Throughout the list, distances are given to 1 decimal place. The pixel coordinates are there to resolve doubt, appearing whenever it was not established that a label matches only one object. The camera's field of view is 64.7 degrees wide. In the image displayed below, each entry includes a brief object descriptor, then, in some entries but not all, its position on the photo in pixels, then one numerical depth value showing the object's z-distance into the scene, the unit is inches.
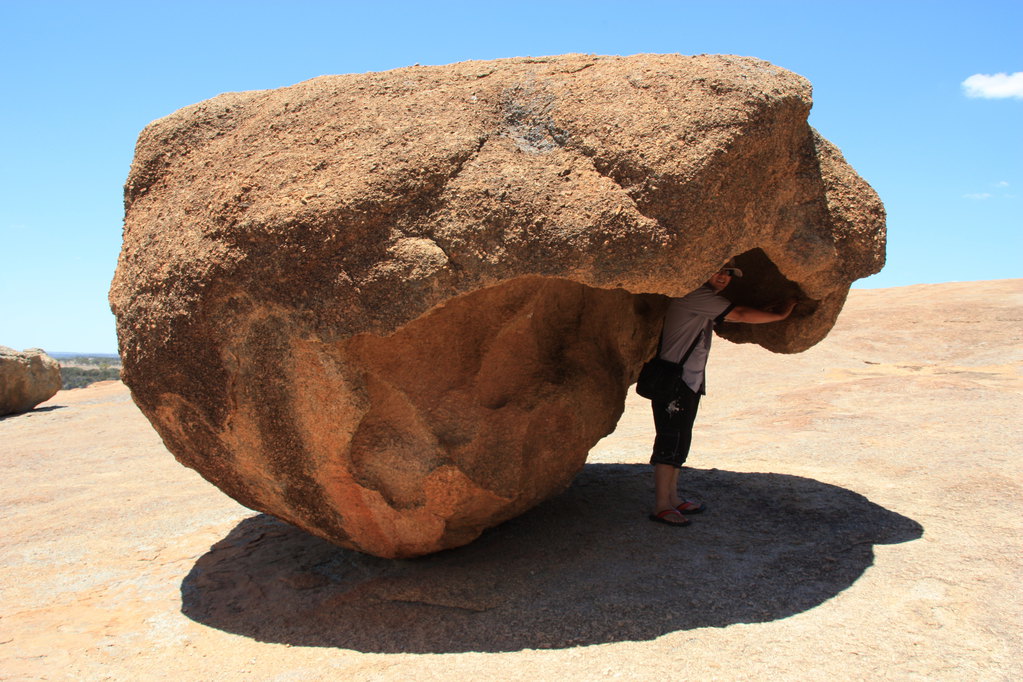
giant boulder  103.3
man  143.6
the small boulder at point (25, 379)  385.7
